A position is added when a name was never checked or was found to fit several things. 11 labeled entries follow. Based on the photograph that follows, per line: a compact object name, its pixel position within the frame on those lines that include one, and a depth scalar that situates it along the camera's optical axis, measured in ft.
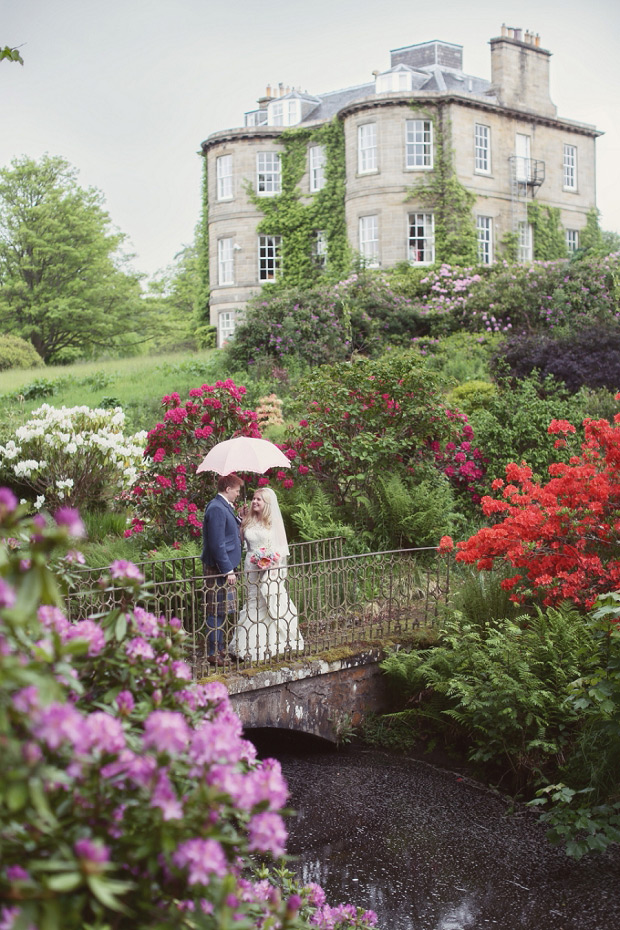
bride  27.66
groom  26.48
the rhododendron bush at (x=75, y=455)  42.32
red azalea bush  26.76
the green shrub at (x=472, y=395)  55.16
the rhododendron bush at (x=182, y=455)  34.47
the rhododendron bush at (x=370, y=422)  39.52
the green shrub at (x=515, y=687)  24.82
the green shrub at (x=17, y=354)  103.11
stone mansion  104.63
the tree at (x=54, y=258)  126.31
